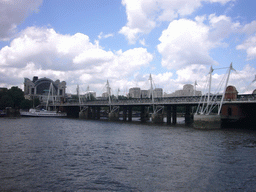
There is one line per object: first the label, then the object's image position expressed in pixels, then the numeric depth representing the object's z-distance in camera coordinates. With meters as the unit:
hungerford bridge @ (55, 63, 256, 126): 67.62
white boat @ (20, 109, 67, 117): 132.50
